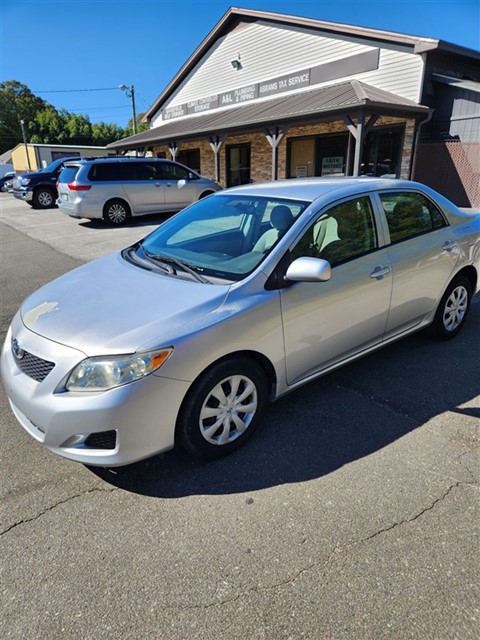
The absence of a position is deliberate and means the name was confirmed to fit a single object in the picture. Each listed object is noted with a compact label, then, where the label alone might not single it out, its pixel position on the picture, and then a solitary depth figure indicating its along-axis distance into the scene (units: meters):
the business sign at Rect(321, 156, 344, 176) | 15.45
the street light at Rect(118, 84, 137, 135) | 37.19
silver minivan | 11.59
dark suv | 17.42
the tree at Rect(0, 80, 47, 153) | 73.94
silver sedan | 2.37
